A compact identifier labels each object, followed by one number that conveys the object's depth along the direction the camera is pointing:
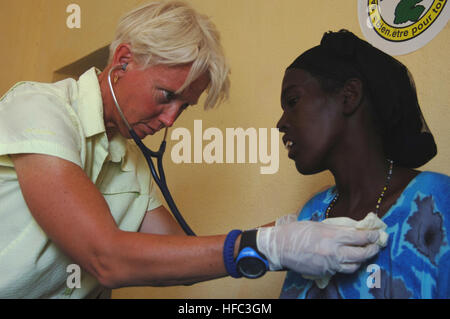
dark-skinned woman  0.89
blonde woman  0.80
